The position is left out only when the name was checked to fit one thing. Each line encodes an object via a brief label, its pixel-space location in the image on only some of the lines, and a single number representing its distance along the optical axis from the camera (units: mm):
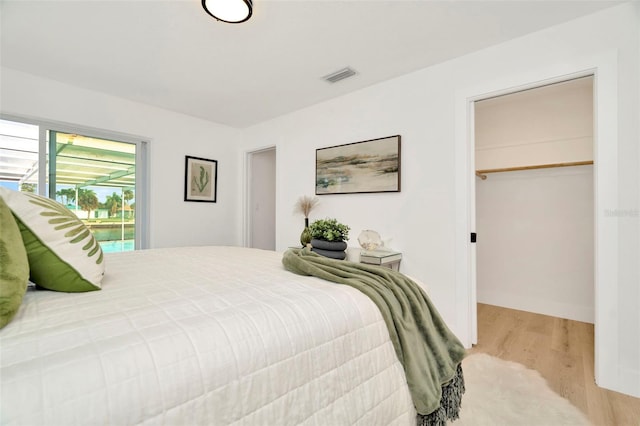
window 3047
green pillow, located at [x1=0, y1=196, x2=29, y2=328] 727
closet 3129
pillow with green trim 967
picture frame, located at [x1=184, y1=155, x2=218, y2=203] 4219
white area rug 1600
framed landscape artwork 2998
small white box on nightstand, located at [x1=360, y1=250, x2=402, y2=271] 2648
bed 596
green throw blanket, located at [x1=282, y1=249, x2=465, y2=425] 1129
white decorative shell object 2941
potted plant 2650
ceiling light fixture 1815
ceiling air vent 2894
